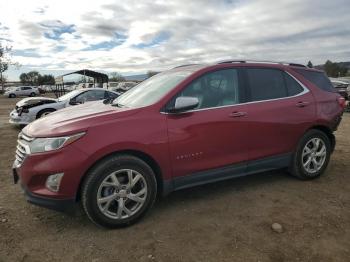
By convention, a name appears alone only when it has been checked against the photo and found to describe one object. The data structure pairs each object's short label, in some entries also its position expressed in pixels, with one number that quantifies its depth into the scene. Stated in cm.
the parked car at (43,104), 1113
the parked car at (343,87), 1720
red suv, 339
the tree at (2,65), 5205
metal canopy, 3247
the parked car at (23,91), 4262
